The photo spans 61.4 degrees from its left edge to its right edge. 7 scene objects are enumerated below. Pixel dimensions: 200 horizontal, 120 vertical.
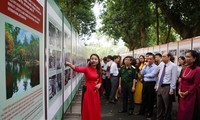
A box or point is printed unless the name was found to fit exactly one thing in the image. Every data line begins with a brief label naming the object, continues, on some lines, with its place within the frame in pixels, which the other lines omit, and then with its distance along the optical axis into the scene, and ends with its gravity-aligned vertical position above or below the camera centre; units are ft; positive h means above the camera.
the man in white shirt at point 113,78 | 20.49 -2.43
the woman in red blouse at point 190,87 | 11.61 -2.02
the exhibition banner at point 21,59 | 4.18 -0.02
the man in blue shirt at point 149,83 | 14.94 -2.24
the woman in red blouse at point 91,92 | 11.09 -2.27
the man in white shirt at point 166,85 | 13.17 -2.13
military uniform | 15.99 -2.25
